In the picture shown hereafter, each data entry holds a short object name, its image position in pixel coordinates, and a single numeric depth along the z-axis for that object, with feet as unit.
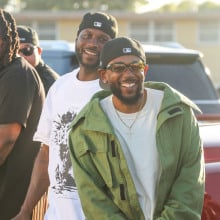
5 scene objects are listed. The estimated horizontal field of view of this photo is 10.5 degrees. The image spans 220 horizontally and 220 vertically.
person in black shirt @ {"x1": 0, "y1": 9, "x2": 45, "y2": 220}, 22.10
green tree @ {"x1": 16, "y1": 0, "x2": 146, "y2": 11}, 242.15
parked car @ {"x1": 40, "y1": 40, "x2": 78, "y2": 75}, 41.90
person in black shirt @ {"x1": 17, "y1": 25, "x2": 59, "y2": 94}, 33.18
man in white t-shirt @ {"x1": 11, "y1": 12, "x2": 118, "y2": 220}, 21.00
